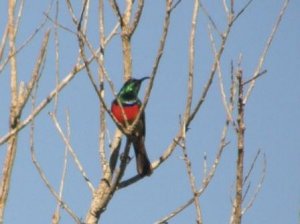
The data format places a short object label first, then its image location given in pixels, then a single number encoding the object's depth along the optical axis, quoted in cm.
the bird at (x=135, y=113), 1004
